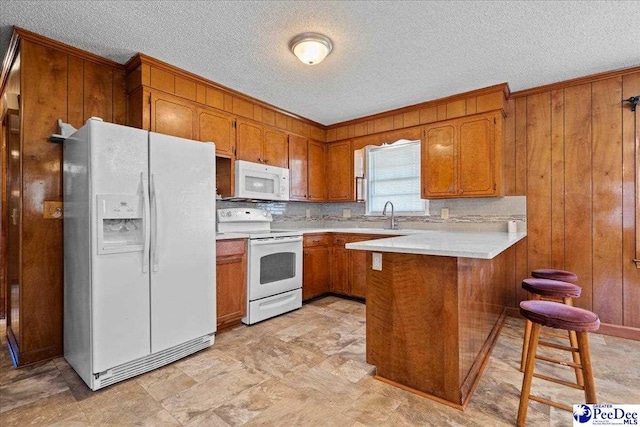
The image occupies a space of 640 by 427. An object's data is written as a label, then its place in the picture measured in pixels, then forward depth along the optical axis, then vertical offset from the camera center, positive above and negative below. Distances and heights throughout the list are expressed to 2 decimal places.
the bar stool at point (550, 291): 2.12 -0.54
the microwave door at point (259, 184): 3.48 +0.34
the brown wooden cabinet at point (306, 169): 4.25 +0.63
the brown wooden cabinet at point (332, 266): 3.88 -0.67
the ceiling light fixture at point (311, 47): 2.32 +1.26
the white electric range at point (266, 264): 3.13 -0.53
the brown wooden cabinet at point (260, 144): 3.54 +0.83
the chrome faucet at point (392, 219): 4.18 -0.08
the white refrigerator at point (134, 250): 1.99 -0.25
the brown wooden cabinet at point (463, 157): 3.30 +0.62
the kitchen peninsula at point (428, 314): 1.79 -0.62
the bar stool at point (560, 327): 1.51 -0.60
